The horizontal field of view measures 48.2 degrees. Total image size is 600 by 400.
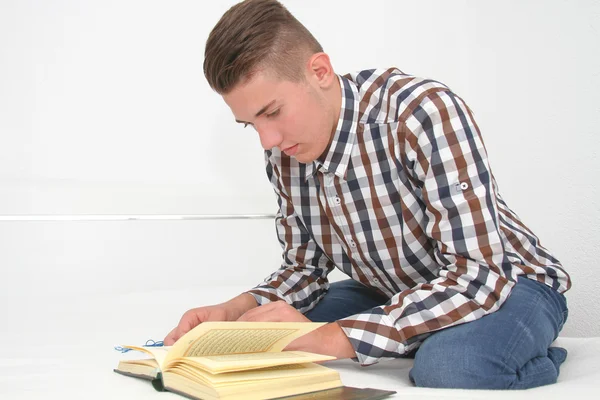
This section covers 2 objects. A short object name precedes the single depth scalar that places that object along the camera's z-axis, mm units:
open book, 831
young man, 1075
